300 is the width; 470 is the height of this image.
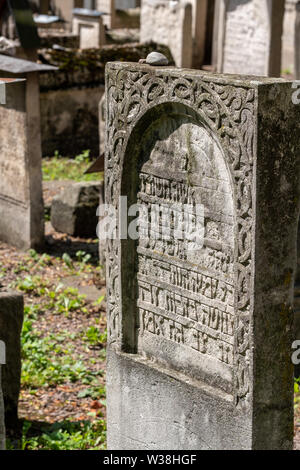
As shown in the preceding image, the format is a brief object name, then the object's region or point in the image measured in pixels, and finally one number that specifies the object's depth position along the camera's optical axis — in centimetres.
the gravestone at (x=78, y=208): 1353
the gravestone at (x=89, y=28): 2351
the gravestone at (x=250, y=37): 2004
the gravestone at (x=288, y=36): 2518
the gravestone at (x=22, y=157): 1249
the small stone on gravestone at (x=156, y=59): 625
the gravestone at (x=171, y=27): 2159
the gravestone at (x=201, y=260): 560
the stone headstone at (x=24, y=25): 1411
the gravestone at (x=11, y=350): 800
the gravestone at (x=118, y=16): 3055
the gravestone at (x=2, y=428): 538
